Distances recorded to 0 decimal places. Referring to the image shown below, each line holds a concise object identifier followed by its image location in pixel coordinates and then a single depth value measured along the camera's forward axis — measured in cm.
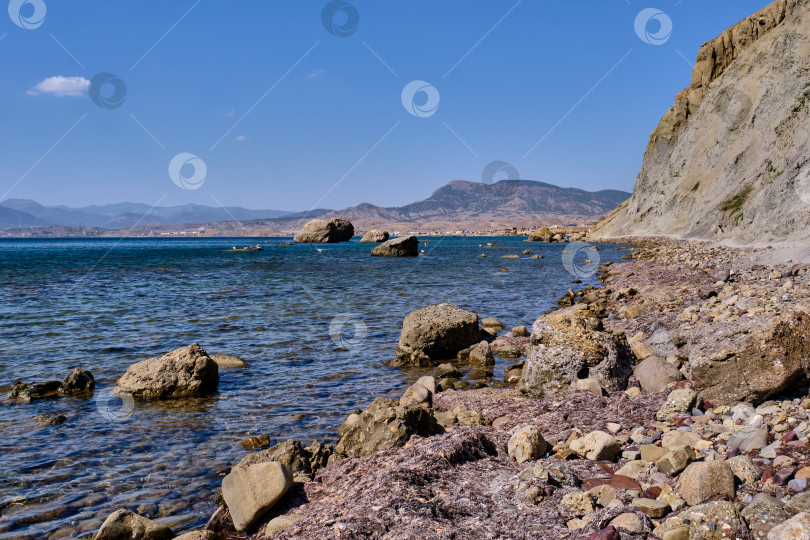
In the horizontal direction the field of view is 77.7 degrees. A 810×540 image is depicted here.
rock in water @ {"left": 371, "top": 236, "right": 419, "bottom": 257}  7681
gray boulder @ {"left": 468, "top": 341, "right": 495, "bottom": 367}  1435
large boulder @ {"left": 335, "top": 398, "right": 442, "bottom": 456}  771
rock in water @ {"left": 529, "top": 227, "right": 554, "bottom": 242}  12091
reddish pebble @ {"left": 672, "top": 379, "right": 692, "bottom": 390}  888
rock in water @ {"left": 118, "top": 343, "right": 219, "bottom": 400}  1165
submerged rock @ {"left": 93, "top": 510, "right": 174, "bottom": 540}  592
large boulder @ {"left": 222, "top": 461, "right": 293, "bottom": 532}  628
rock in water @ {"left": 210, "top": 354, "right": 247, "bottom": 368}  1405
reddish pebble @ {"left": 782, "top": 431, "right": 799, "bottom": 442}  569
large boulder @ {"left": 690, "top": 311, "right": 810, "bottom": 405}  735
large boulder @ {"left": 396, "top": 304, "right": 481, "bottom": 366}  1494
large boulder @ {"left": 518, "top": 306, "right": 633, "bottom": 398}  1035
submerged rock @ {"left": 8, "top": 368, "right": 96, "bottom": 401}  1146
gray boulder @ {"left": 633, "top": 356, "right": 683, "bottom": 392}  962
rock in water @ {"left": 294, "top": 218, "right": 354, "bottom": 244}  13375
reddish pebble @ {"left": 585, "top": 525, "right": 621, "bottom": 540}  464
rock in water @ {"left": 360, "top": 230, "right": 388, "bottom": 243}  12083
